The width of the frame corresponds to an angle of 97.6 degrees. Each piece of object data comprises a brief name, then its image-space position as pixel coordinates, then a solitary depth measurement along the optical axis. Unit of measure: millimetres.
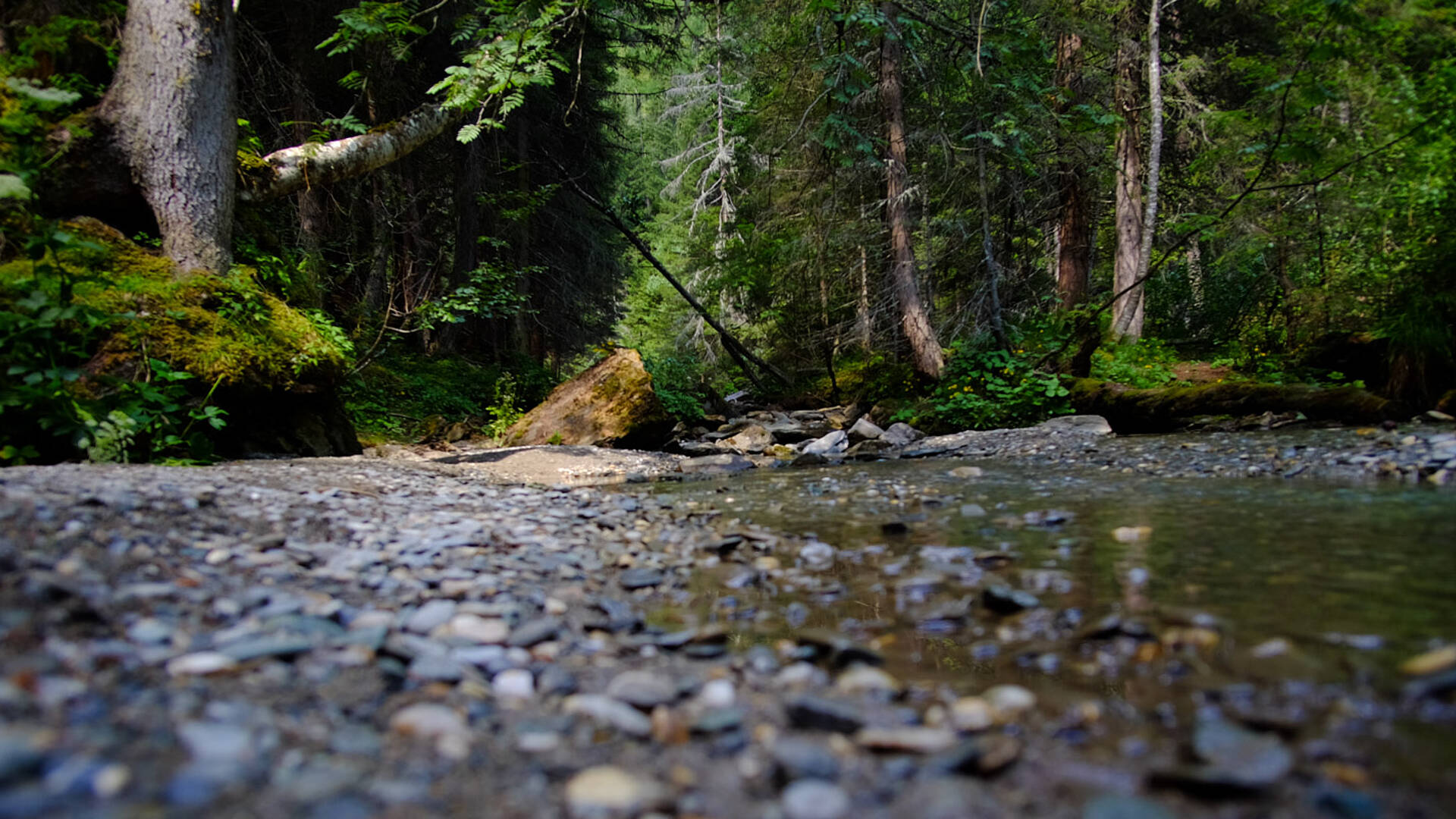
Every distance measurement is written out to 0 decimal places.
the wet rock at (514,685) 1540
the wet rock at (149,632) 1472
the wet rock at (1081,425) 7488
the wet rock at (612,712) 1372
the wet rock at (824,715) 1350
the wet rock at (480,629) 1860
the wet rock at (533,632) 1859
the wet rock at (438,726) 1223
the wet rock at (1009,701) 1413
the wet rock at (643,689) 1490
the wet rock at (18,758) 911
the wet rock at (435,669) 1543
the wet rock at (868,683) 1570
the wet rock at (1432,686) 1271
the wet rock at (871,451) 7547
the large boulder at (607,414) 8711
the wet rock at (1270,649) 1559
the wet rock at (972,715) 1371
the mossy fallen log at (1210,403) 6020
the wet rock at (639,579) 2588
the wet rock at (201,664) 1363
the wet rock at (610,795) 1060
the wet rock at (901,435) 8510
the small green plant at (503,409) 9742
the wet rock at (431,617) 1920
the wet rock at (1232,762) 1046
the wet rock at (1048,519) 3331
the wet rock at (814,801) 1070
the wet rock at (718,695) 1517
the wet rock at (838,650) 1748
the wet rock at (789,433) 9922
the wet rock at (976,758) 1169
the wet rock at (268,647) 1473
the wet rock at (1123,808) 1014
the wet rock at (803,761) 1185
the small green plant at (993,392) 8672
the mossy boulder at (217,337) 4393
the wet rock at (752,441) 9234
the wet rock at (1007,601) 2064
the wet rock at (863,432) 8727
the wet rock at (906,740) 1246
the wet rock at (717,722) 1356
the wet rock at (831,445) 8180
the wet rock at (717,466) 7127
